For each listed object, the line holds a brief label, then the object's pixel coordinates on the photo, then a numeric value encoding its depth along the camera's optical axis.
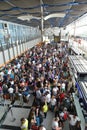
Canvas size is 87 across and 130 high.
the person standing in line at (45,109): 8.31
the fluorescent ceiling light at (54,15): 11.65
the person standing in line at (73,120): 6.93
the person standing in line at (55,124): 6.86
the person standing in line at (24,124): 7.00
